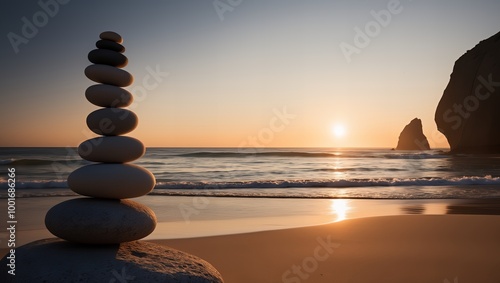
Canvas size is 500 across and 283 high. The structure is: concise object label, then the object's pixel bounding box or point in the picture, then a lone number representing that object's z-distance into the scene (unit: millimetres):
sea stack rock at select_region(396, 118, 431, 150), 123675
